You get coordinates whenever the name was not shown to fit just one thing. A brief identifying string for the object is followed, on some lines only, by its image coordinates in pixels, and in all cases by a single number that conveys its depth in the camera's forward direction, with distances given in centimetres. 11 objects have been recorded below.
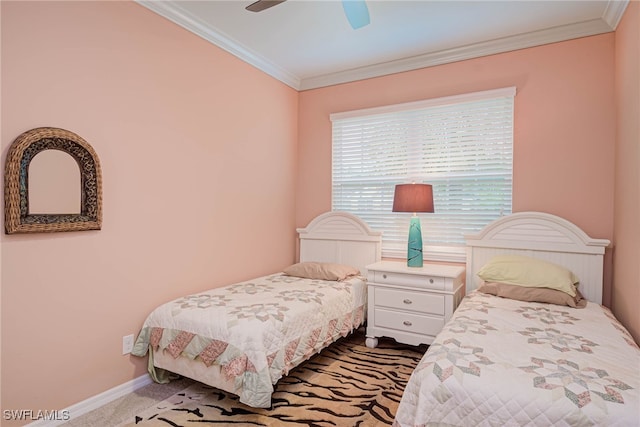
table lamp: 306
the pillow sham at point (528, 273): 249
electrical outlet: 233
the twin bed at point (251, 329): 199
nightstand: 282
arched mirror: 179
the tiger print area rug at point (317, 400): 202
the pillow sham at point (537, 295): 240
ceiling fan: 194
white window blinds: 313
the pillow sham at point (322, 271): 322
